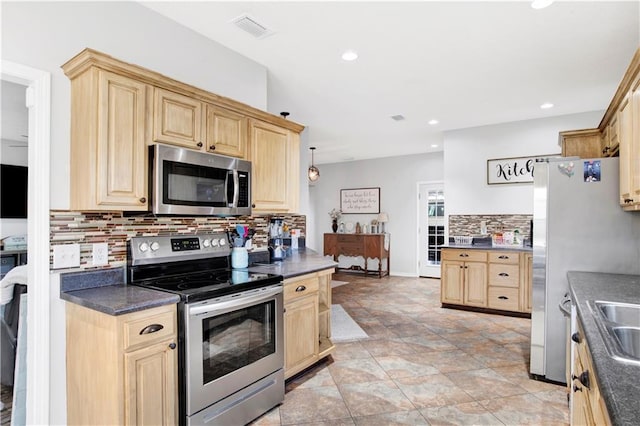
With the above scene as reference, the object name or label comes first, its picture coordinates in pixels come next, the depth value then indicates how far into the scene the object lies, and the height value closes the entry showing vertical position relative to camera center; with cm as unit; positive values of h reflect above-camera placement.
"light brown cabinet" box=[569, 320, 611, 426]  112 -67
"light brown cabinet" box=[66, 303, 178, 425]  167 -77
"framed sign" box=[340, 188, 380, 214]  810 +25
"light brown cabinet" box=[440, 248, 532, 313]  455 -89
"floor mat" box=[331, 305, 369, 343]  381 -133
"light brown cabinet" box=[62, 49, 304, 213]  189 +51
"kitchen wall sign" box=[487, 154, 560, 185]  504 +59
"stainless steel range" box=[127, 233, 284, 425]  190 -68
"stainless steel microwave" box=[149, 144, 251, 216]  212 +18
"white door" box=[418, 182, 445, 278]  738 -31
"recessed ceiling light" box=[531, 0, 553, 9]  229 +134
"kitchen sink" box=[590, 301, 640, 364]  123 -48
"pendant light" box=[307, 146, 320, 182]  647 +68
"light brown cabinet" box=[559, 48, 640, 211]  207 +54
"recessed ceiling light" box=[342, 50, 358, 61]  301 +132
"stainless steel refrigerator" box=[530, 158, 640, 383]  261 -19
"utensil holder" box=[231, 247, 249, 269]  279 -36
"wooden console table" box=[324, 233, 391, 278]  755 -77
